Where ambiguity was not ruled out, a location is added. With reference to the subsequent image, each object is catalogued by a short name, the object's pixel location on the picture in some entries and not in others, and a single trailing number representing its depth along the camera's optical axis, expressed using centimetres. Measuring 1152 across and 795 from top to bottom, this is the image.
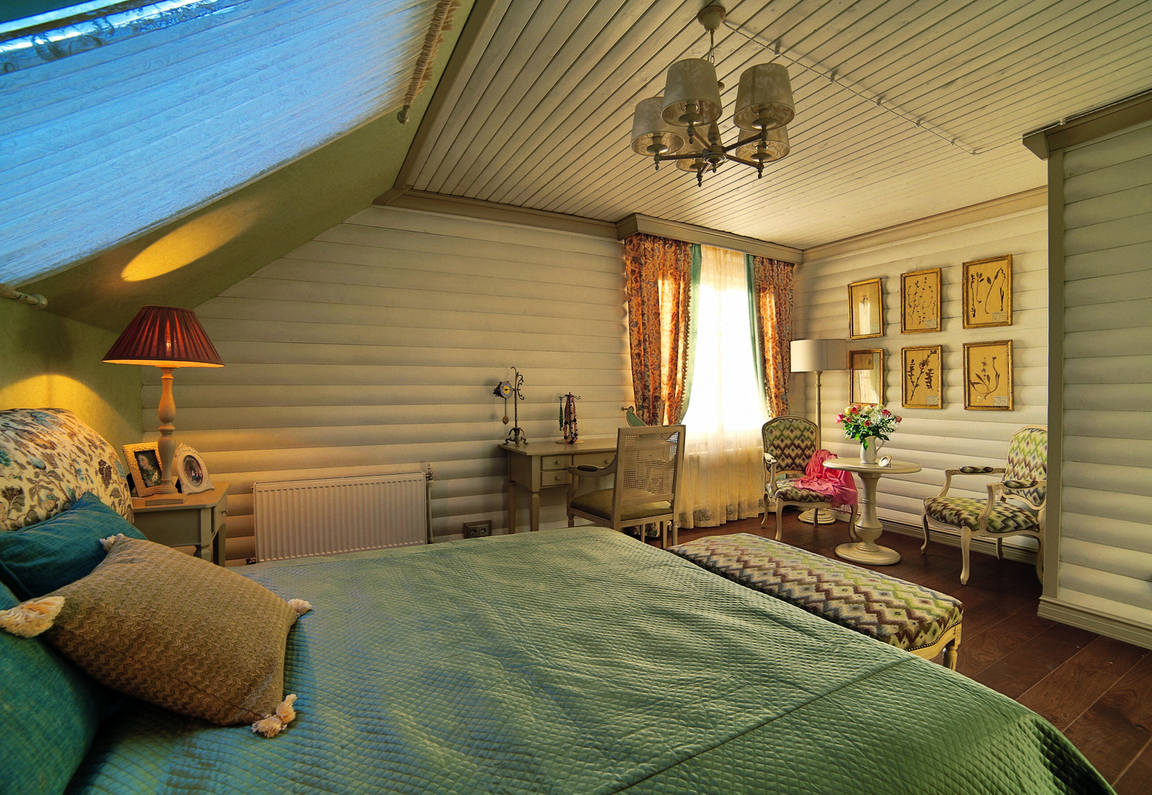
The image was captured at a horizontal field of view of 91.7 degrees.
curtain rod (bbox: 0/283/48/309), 146
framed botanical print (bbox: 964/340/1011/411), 415
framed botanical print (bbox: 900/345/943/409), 455
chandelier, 196
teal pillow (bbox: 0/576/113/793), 73
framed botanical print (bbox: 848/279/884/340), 494
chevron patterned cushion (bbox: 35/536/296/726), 95
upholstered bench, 168
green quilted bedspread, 90
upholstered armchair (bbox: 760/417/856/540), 505
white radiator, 331
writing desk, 375
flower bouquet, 418
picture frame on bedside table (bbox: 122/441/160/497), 247
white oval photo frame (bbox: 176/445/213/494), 257
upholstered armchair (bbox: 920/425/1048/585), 357
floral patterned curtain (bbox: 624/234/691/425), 464
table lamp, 225
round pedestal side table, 405
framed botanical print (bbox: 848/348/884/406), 498
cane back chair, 354
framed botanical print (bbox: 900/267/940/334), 455
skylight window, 89
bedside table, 221
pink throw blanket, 434
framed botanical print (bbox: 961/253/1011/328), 414
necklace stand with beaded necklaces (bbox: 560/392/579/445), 421
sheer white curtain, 500
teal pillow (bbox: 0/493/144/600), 105
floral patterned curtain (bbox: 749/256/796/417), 542
